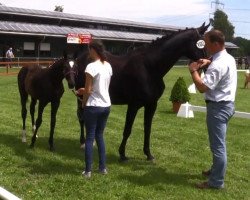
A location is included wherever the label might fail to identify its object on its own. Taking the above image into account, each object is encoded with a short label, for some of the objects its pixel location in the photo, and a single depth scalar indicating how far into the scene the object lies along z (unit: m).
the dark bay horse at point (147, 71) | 7.00
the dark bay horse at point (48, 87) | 8.02
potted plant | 13.21
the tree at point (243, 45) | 95.06
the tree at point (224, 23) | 109.06
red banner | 29.59
